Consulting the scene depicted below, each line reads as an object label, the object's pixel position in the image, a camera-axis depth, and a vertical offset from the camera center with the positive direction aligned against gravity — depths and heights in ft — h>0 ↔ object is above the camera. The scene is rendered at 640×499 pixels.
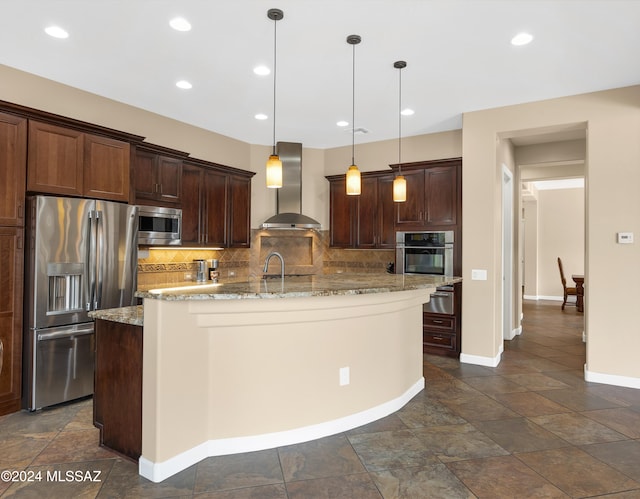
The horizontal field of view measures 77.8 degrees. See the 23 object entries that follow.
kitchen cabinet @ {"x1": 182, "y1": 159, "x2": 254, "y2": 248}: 16.53 +2.12
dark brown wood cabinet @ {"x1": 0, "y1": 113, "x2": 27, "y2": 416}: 10.57 +0.03
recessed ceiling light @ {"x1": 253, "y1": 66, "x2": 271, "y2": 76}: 11.93 +5.58
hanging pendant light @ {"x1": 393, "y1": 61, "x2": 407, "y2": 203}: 11.60 +2.08
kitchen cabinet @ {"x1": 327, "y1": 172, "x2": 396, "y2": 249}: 19.04 +1.98
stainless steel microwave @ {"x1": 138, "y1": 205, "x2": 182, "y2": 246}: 14.26 +0.99
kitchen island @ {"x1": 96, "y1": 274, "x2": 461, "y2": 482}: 7.73 -2.49
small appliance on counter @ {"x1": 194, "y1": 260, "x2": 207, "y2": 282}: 17.60 -0.83
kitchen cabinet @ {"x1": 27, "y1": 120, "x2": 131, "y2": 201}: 11.12 +2.68
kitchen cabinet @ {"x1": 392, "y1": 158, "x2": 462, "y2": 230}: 16.78 +2.56
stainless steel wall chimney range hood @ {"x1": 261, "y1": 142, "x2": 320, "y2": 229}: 20.12 +3.53
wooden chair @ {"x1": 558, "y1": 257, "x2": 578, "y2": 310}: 29.06 -2.69
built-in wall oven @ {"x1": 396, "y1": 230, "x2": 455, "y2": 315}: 16.74 -0.17
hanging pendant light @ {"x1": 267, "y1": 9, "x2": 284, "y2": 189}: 9.78 +2.02
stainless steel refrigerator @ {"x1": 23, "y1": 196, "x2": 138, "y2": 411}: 10.93 -1.00
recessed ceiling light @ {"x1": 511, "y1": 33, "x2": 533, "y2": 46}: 10.01 +5.54
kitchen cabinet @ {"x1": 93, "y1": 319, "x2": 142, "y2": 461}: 8.13 -2.91
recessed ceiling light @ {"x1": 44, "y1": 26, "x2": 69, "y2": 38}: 9.77 +5.51
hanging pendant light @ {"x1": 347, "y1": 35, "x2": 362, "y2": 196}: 10.23 +2.27
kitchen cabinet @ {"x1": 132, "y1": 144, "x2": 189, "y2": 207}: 14.35 +2.93
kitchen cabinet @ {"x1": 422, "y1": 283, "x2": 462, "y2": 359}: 16.53 -3.32
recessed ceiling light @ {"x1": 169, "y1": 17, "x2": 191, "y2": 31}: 9.37 +5.52
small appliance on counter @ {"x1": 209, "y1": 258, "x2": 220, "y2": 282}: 17.93 -0.81
